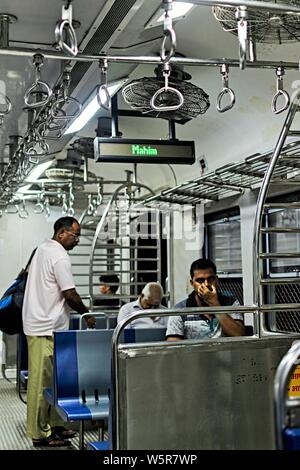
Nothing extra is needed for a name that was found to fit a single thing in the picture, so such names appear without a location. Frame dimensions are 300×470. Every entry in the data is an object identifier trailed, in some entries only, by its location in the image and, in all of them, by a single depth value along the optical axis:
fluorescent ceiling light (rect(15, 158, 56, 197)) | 7.30
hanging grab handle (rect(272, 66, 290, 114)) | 2.87
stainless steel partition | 2.33
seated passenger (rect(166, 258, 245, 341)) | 3.71
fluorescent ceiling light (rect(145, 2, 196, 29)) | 3.15
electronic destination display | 4.46
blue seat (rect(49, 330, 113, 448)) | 3.78
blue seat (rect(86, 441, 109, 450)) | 2.73
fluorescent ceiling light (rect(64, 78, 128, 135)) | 4.43
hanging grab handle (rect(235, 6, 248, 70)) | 2.28
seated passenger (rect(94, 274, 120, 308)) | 8.34
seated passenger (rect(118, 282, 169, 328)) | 5.32
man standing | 4.33
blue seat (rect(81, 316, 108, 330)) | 5.93
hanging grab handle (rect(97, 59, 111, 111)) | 2.70
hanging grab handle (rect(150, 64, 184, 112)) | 2.63
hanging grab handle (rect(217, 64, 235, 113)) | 2.81
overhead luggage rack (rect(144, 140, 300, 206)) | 4.32
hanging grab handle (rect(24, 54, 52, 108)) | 2.76
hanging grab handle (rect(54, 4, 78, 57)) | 1.94
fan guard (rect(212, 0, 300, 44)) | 2.68
